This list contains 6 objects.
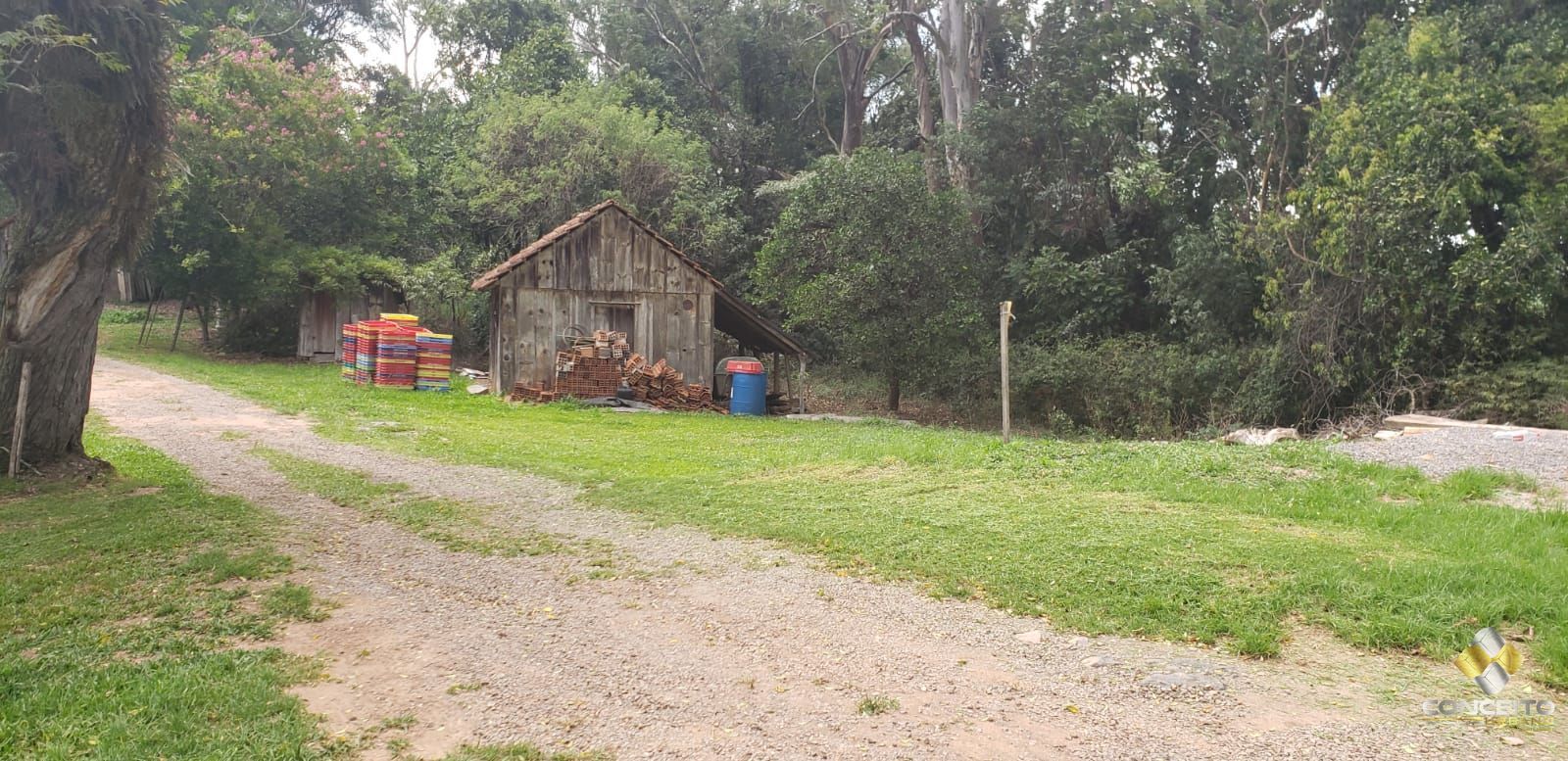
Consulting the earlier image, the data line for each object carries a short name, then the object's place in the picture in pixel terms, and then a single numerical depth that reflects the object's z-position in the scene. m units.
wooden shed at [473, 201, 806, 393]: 19.56
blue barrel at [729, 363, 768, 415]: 19.56
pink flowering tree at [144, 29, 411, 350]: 25.52
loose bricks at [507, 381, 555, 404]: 19.29
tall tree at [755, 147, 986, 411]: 21.33
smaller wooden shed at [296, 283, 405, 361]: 28.28
